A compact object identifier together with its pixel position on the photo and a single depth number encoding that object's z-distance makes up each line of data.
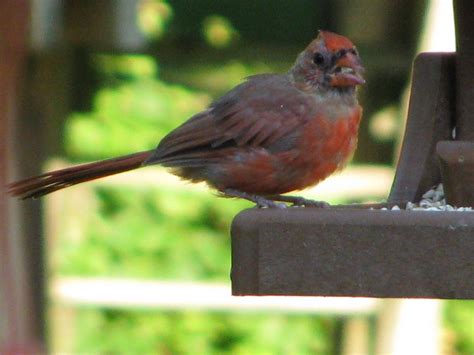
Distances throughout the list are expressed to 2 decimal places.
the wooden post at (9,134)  5.36
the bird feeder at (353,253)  5.07
